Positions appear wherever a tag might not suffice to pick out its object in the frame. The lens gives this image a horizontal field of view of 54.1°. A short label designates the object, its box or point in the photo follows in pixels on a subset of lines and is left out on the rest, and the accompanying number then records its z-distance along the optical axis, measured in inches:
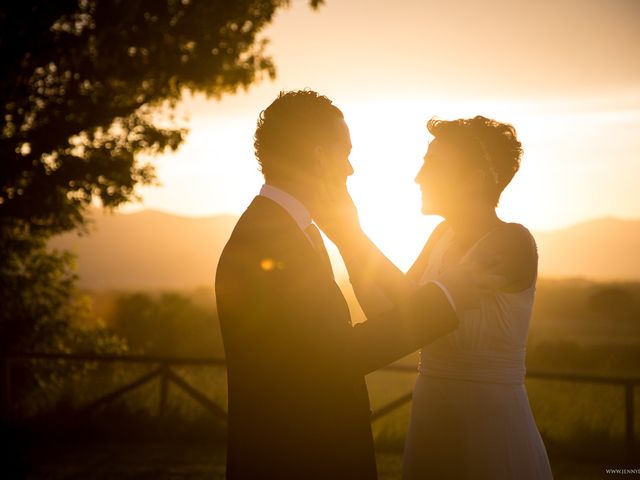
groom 84.9
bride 131.2
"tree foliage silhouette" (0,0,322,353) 470.0
